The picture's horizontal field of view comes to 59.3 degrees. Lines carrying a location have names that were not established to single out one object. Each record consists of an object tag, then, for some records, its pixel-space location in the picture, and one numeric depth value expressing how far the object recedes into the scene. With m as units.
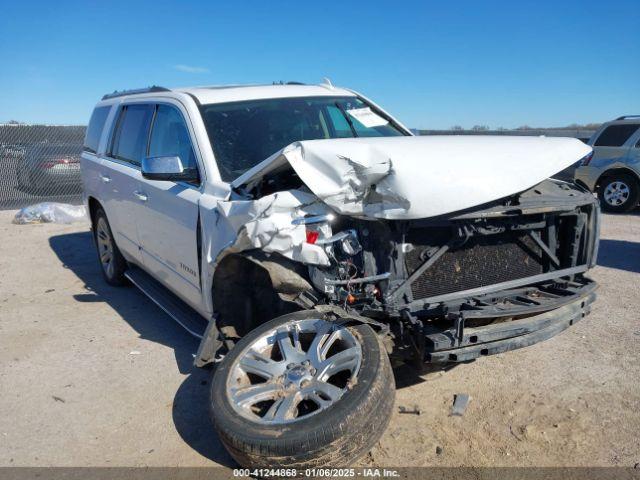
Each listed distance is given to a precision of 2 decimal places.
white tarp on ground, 11.27
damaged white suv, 2.86
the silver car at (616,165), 10.60
